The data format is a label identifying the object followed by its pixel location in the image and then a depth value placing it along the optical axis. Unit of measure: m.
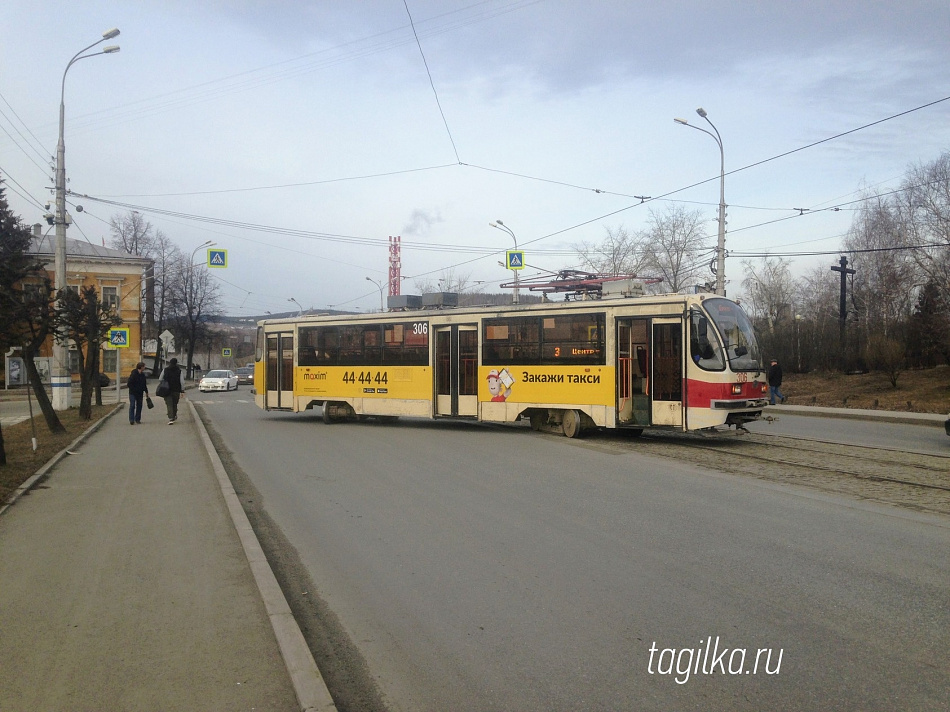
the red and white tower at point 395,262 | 82.88
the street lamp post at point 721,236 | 27.34
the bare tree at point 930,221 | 31.60
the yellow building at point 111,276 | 56.97
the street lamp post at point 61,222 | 24.81
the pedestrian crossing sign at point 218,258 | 31.59
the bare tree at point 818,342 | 33.19
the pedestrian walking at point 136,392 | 21.05
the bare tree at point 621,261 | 47.38
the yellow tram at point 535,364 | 14.95
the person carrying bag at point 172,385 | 21.42
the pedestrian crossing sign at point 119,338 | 28.53
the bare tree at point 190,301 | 65.56
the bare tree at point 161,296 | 63.44
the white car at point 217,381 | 43.38
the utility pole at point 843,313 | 32.72
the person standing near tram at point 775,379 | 25.72
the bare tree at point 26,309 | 13.19
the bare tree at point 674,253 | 44.91
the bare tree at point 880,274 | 39.72
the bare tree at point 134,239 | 72.69
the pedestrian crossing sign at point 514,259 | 33.72
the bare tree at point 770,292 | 59.03
